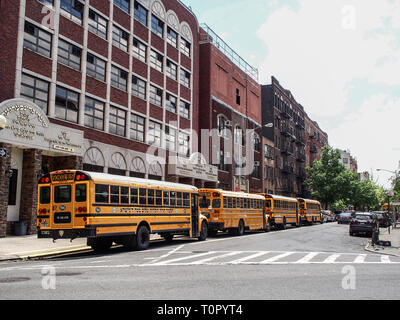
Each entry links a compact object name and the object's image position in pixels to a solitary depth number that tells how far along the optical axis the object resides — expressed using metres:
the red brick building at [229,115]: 45.50
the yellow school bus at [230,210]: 25.95
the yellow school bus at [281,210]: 35.75
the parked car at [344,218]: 55.69
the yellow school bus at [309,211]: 47.38
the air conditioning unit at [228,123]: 49.06
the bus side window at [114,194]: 16.41
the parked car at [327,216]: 62.12
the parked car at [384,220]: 49.22
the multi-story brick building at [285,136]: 68.50
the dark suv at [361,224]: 29.89
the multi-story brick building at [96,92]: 23.36
